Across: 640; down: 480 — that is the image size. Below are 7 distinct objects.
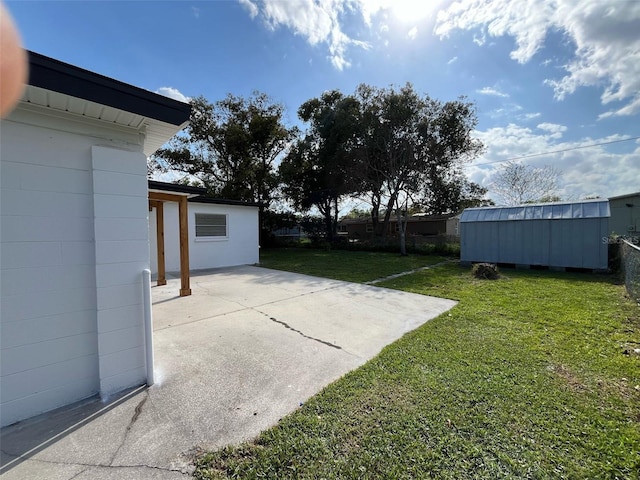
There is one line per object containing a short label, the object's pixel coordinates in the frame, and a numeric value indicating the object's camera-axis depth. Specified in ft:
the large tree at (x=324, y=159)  55.98
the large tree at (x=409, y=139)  47.57
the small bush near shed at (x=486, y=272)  25.75
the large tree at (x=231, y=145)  57.31
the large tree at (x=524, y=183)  71.77
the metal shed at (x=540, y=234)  27.76
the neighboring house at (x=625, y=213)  52.85
